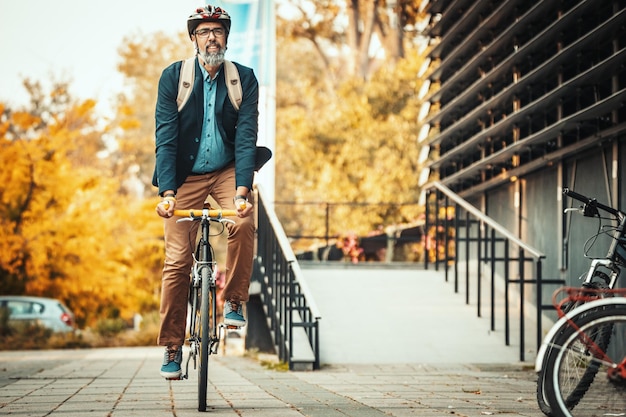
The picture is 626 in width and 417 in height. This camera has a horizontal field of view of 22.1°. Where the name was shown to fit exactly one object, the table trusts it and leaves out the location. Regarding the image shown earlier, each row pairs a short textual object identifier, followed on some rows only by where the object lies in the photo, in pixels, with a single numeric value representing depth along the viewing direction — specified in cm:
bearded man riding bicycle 864
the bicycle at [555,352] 645
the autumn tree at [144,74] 6525
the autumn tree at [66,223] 3646
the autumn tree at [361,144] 3877
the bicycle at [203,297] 813
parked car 3309
